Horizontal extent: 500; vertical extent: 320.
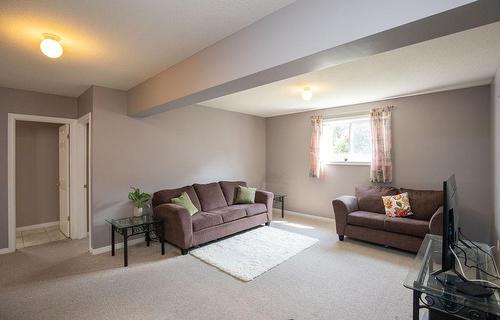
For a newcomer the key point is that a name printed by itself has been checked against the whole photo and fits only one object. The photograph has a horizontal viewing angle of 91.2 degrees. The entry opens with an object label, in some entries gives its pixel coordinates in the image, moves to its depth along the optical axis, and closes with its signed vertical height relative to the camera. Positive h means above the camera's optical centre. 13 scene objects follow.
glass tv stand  1.27 -0.77
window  4.81 +0.37
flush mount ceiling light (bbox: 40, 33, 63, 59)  2.04 +0.97
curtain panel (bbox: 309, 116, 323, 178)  5.26 +0.23
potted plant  3.70 -0.60
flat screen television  1.37 -0.42
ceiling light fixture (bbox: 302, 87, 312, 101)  3.74 +1.01
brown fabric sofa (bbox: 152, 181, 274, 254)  3.46 -0.88
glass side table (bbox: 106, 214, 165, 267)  3.16 -0.91
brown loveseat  3.34 -0.90
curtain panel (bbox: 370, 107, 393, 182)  4.35 +0.23
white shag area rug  2.99 -1.32
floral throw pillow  3.76 -0.75
